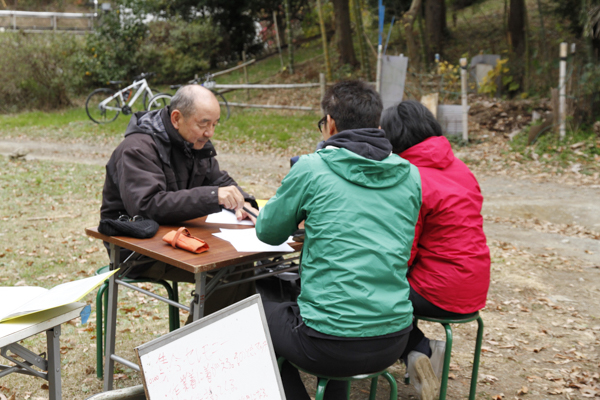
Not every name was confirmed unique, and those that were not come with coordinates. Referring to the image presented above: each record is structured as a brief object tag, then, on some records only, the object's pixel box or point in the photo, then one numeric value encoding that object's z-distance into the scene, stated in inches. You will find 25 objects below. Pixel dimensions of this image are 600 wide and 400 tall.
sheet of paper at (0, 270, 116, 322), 66.8
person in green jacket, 75.4
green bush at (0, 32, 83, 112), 597.6
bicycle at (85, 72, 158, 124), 510.6
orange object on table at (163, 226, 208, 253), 87.7
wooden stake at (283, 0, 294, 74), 679.7
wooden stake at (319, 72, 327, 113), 498.9
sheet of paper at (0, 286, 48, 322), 74.3
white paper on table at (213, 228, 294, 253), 91.0
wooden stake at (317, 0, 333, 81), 543.5
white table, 65.6
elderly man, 102.9
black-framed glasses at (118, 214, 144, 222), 101.6
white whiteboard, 61.7
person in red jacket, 98.7
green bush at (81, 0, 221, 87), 695.1
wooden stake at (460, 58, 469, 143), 399.9
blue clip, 75.6
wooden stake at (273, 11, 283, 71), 749.9
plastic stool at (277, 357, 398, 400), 78.1
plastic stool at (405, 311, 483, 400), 99.6
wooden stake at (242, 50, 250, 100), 630.8
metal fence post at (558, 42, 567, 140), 369.1
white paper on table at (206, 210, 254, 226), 108.0
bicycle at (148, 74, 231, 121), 478.6
